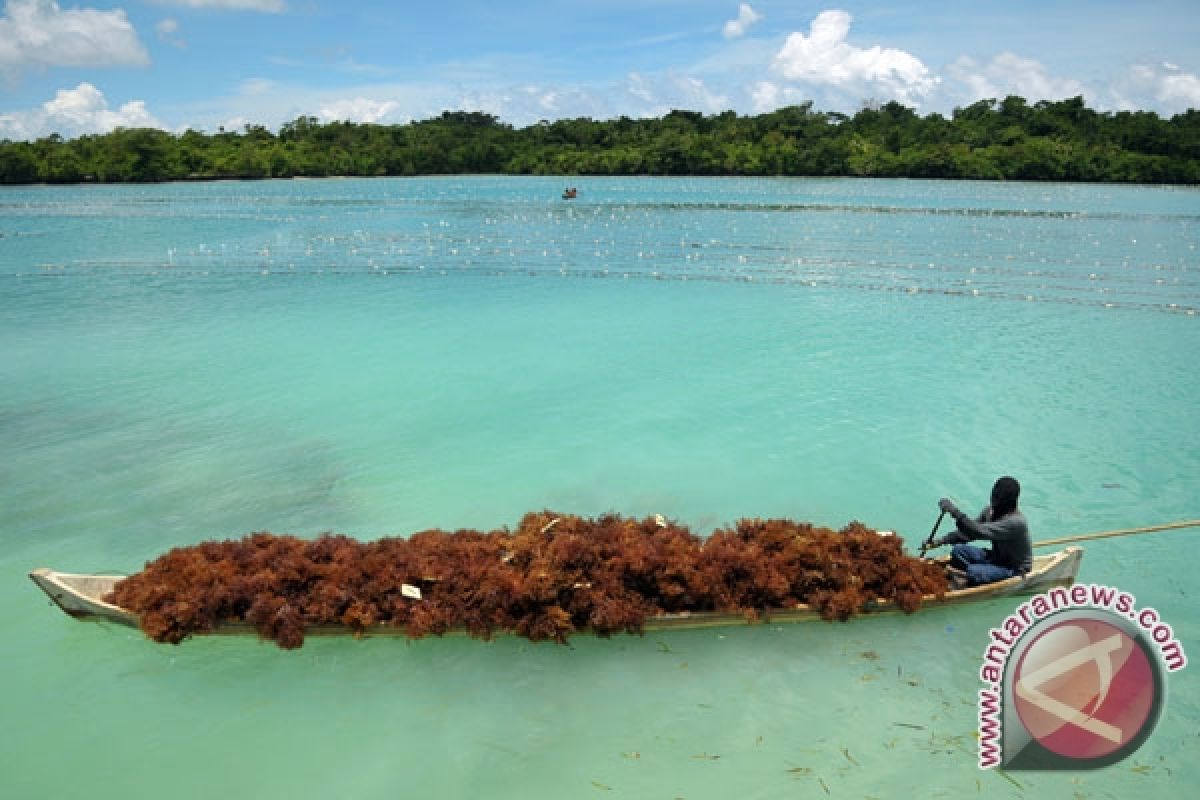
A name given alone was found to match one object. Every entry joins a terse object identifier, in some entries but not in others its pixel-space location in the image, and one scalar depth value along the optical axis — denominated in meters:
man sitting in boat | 8.40
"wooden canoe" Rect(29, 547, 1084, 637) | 8.16
